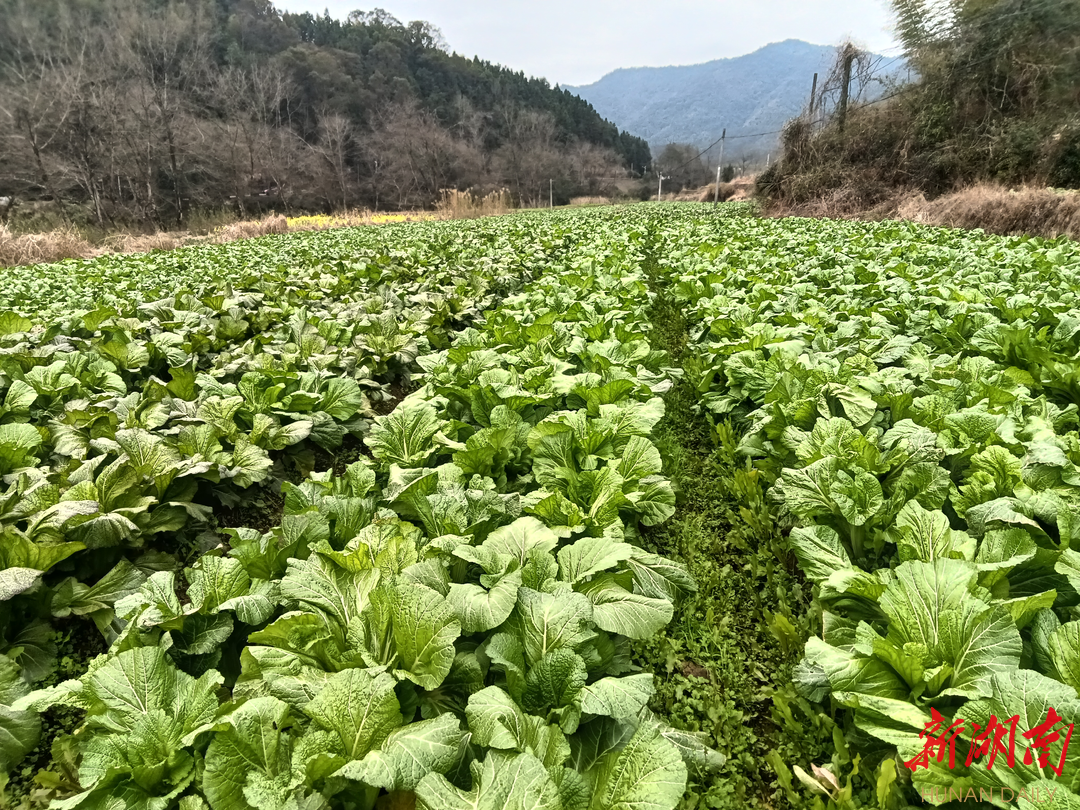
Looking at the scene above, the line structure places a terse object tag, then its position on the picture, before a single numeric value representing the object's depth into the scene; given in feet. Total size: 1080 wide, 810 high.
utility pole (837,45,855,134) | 76.59
